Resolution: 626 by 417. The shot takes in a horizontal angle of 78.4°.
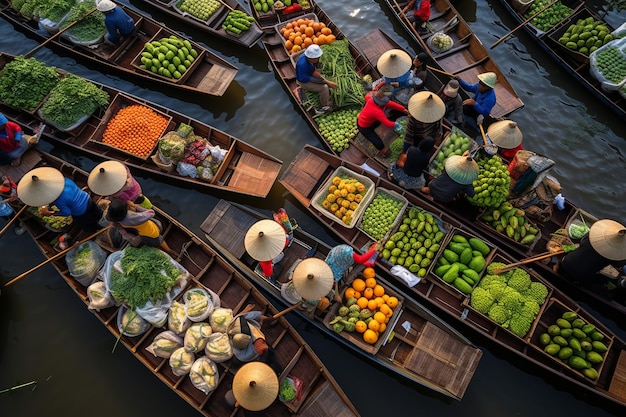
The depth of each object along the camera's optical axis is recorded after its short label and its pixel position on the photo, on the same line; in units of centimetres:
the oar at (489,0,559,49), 1149
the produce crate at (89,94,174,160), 971
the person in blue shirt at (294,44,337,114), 979
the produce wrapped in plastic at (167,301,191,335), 739
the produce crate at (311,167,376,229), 852
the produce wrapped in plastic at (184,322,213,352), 718
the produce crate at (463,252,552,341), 746
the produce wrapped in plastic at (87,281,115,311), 757
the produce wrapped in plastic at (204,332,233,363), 705
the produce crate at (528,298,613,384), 720
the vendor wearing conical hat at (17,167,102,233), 723
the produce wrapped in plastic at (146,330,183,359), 727
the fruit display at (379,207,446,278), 799
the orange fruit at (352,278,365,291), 773
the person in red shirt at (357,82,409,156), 875
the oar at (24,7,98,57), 1102
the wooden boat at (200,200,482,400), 727
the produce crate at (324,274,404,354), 736
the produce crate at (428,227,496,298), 793
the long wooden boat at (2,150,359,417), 706
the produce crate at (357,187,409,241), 835
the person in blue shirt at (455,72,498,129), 910
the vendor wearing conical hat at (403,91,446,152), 800
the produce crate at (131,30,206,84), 1070
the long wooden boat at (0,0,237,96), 1080
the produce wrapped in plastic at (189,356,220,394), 697
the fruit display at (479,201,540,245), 827
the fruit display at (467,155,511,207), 792
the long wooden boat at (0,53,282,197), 941
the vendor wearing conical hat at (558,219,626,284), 654
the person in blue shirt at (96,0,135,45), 1045
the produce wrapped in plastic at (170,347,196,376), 711
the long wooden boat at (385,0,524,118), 1059
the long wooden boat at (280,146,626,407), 723
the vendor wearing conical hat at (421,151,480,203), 748
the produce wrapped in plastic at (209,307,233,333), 729
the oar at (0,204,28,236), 822
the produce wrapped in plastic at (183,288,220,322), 741
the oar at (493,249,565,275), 767
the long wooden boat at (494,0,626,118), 1090
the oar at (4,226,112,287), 779
